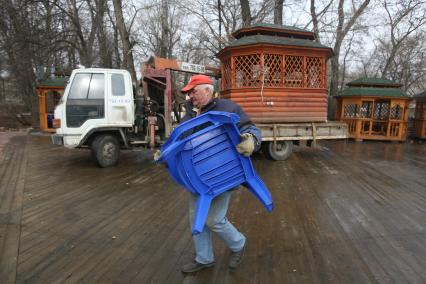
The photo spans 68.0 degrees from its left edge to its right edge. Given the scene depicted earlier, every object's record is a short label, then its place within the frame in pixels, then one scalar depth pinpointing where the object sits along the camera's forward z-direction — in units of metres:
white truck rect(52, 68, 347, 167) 6.77
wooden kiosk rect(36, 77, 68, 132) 14.24
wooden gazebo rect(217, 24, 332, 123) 8.50
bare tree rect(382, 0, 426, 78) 17.22
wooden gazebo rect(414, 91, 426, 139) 14.23
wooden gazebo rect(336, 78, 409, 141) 13.58
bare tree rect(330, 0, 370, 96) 15.75
